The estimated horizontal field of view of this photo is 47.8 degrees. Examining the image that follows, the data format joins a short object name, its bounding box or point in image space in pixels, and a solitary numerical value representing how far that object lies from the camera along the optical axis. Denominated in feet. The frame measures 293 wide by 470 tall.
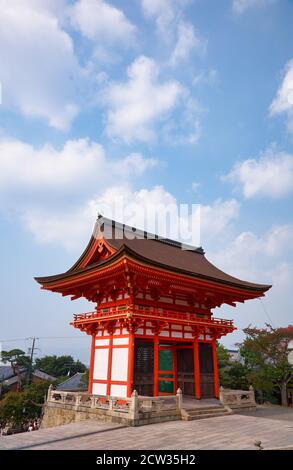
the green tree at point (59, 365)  242.58
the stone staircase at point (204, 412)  50.26
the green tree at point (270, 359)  79.30
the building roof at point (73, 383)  172.47
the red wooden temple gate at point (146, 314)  55.21
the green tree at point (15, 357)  173.78
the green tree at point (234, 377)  92.27
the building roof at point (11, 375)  192.95
